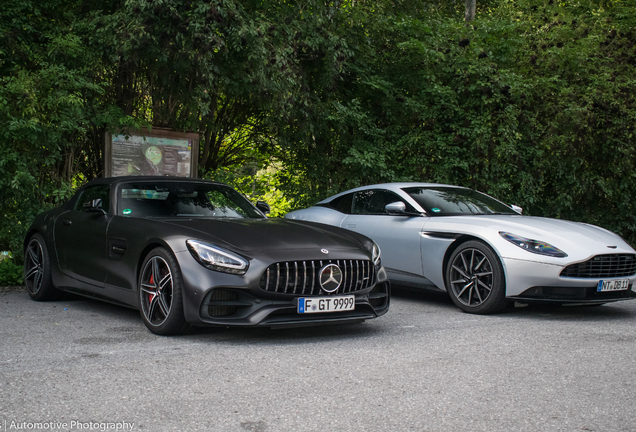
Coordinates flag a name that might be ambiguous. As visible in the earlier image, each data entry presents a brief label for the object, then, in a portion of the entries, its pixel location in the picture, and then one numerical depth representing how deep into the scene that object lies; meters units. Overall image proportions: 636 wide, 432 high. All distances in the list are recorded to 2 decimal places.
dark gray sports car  5.12
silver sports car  6.45
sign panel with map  9.73
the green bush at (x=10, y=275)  8.35
